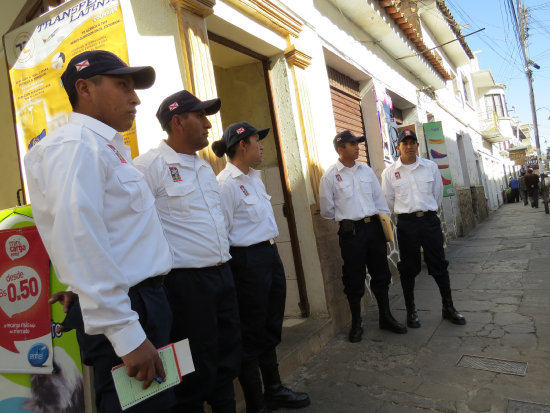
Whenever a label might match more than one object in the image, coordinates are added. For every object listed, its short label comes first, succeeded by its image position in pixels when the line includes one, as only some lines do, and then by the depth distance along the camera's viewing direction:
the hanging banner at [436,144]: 8.06
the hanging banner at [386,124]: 6.35
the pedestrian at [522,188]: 18.80
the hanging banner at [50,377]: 1.90
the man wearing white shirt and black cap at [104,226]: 1.16
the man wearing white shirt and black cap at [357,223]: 3.68
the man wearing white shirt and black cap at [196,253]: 1.88
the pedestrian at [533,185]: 15.97
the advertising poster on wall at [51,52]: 2.45
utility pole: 13.73
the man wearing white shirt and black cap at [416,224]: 3.89
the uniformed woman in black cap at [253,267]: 2.50
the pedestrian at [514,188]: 23.11
